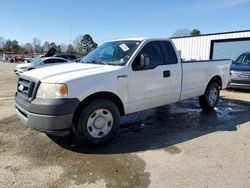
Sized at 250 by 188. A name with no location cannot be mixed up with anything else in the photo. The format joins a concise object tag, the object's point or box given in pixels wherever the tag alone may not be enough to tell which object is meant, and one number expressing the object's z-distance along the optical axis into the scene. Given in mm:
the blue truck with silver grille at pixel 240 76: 8102
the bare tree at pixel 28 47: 68890
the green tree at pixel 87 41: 55825
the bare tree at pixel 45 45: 64690
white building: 16204
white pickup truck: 3115
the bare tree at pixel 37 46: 65524
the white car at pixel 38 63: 13061
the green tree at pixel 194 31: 49026
